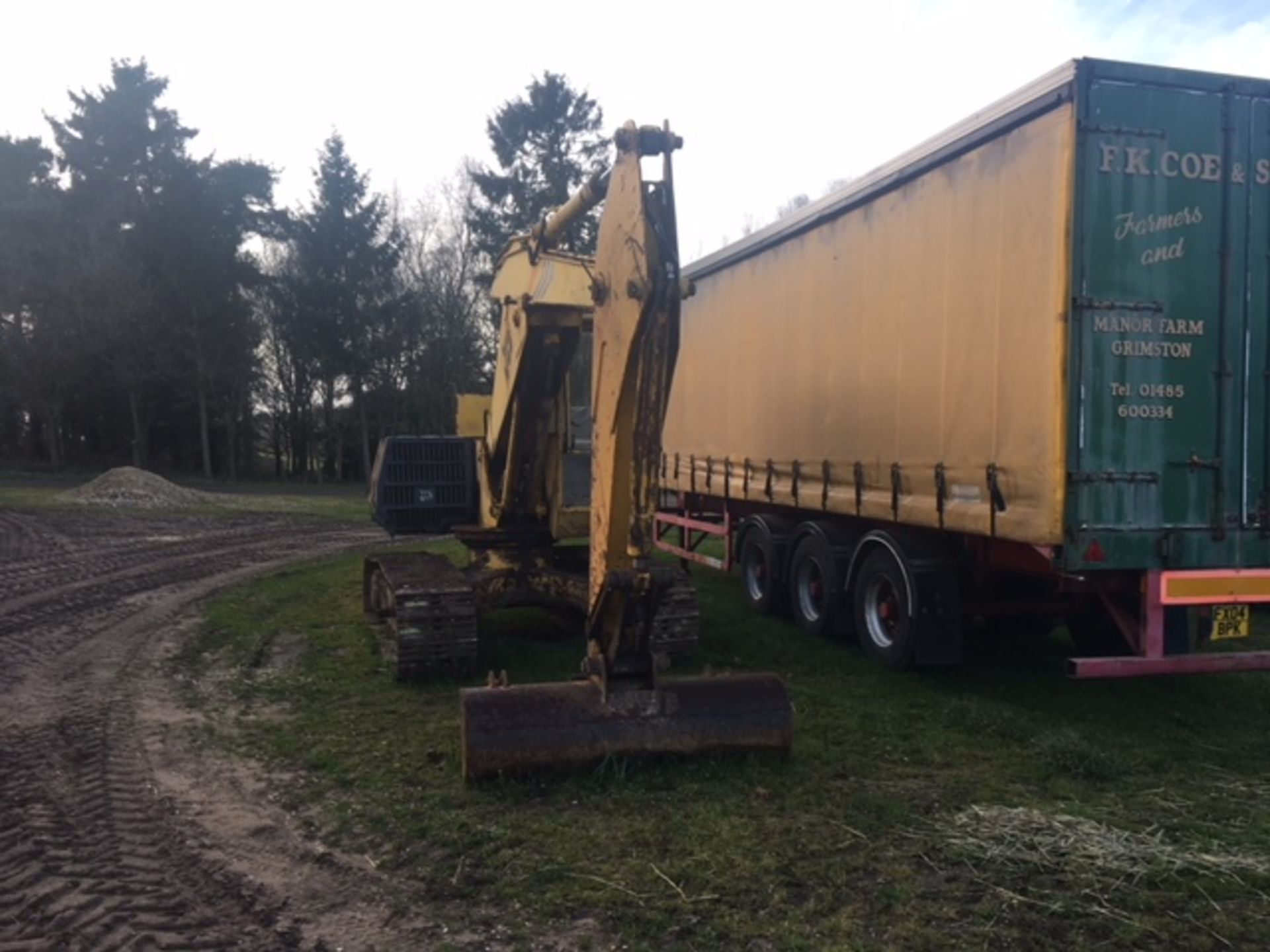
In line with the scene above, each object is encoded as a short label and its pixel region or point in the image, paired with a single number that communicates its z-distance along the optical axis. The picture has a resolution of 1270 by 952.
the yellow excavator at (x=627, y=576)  5.29
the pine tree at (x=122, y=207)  32.12
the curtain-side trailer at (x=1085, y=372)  6.13
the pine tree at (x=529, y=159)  36.38
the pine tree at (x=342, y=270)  36.41
